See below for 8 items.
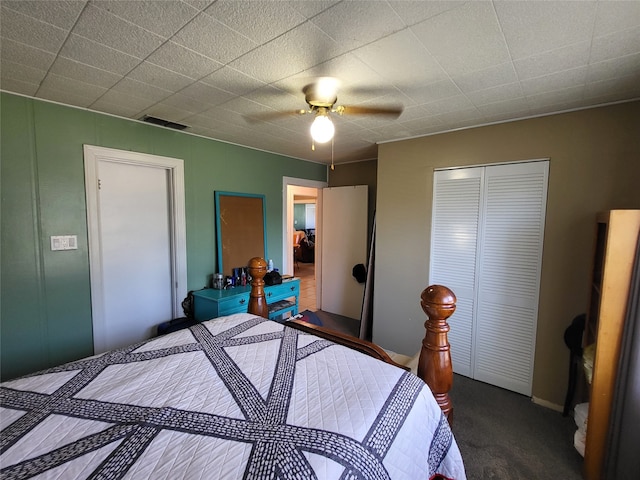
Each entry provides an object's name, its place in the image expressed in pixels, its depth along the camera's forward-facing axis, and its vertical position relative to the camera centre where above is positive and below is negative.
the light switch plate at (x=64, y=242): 2.10 -0.21
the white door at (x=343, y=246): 4.10 -0.40
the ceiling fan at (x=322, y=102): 1.75 +0.75
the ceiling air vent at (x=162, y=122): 2.41 +0.82
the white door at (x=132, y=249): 2.34 -0.30
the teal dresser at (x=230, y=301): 2.71 -0.85
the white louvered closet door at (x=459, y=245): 2.66 -0.22
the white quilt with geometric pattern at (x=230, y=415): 0.81 -0.69
